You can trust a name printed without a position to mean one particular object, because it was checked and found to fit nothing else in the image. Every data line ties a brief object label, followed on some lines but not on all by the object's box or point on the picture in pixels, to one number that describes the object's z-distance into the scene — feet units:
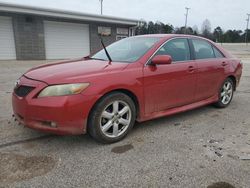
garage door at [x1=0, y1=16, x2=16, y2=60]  41.31
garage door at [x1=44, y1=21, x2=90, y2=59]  46.74
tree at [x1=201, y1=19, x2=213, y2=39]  249.83
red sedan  7.80
